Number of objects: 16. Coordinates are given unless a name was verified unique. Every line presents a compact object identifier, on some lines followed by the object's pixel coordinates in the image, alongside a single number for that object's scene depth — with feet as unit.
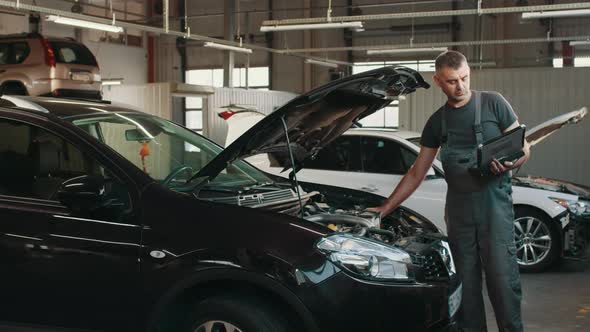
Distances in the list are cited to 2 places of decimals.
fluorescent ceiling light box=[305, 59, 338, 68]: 59.70
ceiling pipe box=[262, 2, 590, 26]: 32.90
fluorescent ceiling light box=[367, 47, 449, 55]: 49.34
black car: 9.66
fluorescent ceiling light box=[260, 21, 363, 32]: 37.63
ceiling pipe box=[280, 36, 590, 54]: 46.41
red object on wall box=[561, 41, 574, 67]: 60.95
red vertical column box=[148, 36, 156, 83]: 83.10
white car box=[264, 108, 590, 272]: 23.11
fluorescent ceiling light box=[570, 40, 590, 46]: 48.57
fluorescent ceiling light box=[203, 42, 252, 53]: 47.32
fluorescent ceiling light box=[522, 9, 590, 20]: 33.50
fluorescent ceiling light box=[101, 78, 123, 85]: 62.34
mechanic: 12.56
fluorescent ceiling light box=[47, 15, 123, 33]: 33.45
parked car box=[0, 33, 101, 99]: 45.16
